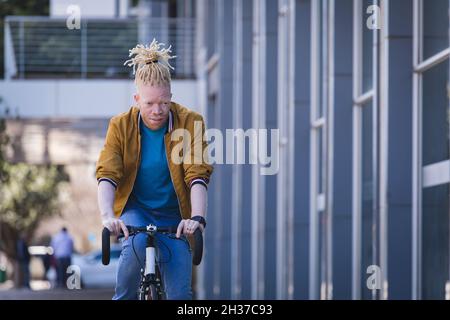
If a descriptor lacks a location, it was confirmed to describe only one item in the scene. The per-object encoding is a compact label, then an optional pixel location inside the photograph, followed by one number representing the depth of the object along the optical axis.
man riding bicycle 6.77
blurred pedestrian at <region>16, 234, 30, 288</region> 38.03
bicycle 6.64
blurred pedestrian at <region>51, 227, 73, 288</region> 32.56
